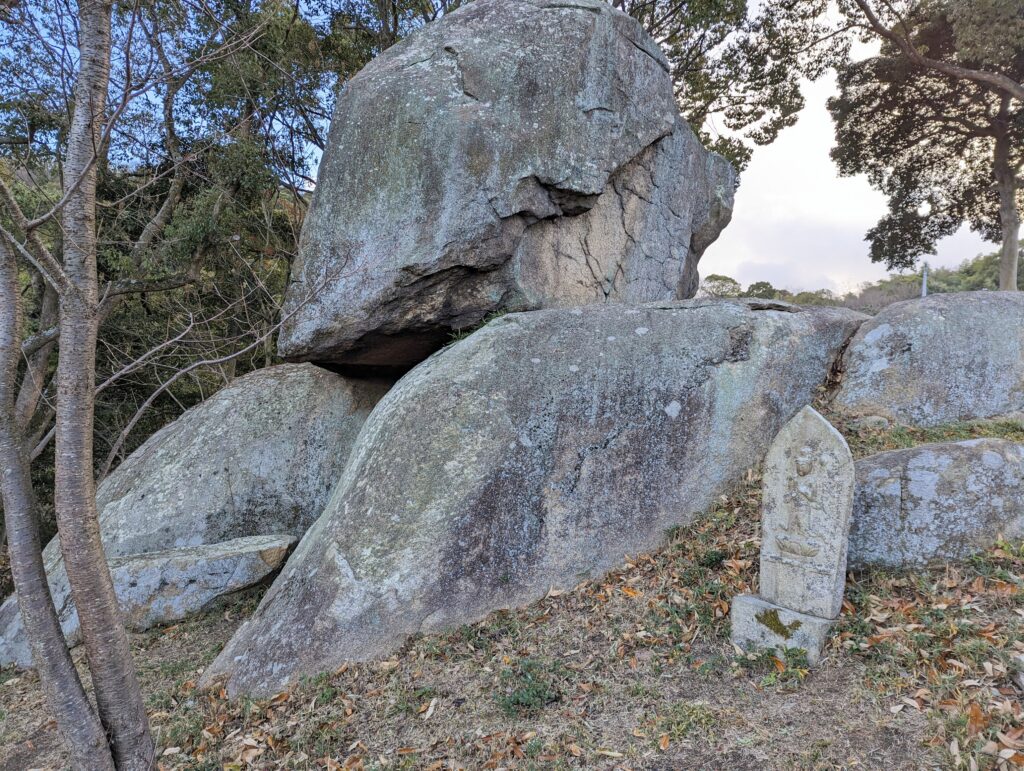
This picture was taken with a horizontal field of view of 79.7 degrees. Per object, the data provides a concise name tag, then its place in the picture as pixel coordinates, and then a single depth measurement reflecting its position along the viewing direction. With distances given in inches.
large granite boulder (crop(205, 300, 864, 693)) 218.1
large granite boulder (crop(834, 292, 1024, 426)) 265.1
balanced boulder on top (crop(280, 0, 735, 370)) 303.0
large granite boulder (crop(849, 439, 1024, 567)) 188.9
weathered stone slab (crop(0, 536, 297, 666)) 270.5
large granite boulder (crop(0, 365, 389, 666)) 317.4
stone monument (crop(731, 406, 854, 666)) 172.7
